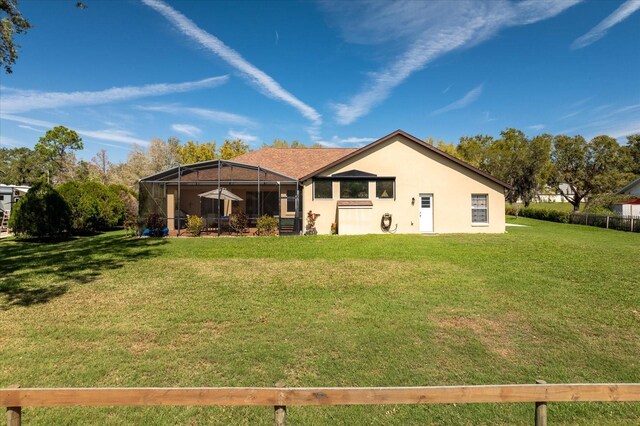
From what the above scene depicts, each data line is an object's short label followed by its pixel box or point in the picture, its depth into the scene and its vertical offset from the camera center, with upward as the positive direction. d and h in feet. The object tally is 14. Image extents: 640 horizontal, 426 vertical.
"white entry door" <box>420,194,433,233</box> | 59.41 +0.51
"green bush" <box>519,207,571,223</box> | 86.26 +0.79
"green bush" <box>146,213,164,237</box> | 53.21 -1.85
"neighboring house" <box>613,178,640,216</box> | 73.92 +2.34
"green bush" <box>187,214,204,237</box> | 54.19 -1.83
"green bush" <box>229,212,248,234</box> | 56.34 -1.33
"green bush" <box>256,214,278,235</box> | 55.47 -1.79
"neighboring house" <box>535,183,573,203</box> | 129.70 +10.64
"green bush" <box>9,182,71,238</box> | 48.19 +0.00
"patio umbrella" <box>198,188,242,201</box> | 55.26 +3.37
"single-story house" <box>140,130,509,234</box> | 57.67 +4.78
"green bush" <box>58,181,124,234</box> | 55.36 +1.42
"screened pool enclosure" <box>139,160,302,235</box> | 55.42 +5.31
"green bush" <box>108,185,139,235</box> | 69.57 +3.22
